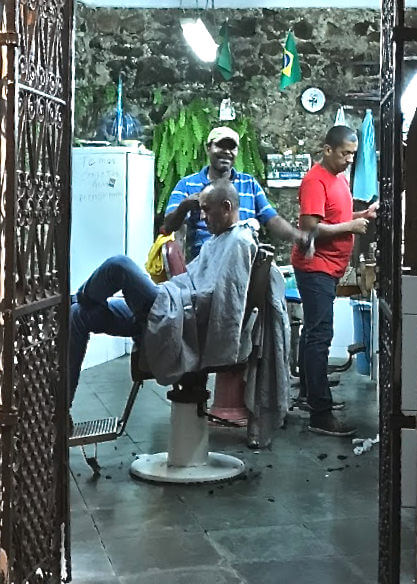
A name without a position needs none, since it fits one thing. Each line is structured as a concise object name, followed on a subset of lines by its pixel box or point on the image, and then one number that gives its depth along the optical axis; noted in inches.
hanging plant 301.3
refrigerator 282.5
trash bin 259.4
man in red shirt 179.0
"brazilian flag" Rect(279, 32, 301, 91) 294.4
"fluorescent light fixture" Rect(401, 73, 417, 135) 263.1
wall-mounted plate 313.0
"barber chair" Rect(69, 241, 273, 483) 149.3
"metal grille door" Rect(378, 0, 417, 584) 90.6
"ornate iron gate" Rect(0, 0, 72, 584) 79.6
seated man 140.0
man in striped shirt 181.3
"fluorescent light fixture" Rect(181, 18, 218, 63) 272.2
